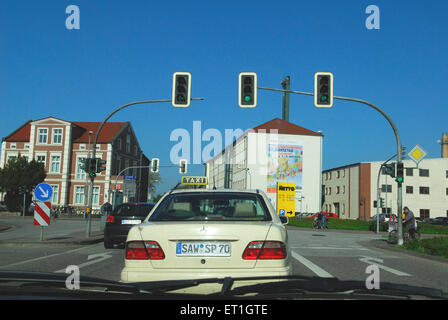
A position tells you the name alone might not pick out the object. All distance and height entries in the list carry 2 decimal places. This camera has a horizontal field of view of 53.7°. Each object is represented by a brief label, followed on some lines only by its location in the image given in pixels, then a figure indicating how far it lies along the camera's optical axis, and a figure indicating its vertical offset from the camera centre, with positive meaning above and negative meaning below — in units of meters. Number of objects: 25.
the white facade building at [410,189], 72.69 +3.12
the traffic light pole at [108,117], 17.72 +3.37
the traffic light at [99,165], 18.91 +1.43
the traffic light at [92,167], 18.69 +1.31
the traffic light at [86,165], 18.70 +1.39
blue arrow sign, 14.99 +0.15
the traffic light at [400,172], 18.09 +1.46
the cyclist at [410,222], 20.70 -0.64
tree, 45.56 +1.64
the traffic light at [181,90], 15.96 +3.99
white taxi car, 4.27 -0.47
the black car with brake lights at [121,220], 13.34 -0.65
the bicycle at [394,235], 20.94 -1.39
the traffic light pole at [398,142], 17.09 +2.66
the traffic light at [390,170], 18.59 +1.59
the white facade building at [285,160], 73.50 +7.53
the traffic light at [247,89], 15.64 +4.01
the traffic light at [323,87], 15.47 +4.12
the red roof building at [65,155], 58.41 +5.63
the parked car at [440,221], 67.80 -1.79
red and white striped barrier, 14.57 -0.55
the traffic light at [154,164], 34.62 +2.81
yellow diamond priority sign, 18.28 +2.29
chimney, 85.31 +12.21
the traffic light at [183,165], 36.82 +2.98
